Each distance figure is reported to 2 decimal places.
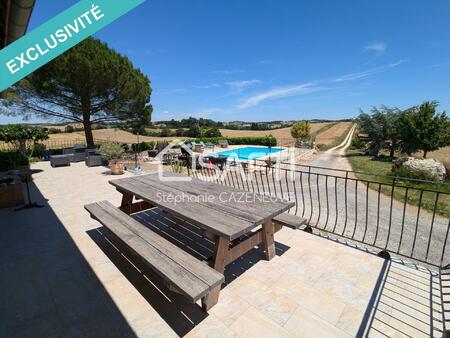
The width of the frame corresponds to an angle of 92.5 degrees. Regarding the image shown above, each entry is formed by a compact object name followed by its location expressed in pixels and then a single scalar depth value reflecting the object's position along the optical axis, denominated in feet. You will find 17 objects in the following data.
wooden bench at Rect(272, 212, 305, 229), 7.56
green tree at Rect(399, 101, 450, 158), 46.42
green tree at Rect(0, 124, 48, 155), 42.29
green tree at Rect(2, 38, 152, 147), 30.17
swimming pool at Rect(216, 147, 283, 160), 57.77
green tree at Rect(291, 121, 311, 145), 65.46
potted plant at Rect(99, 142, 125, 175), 24.29
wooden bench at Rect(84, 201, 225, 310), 4.38
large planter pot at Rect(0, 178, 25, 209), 12.96
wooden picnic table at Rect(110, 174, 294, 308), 5.79
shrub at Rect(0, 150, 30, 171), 17.22
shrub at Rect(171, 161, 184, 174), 21.13
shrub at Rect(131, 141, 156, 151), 48.84
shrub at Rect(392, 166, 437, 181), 27.09
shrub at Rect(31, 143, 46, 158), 33.55
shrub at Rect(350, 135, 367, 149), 67.82
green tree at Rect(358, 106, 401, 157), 54.13
